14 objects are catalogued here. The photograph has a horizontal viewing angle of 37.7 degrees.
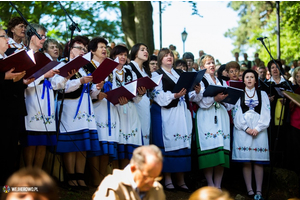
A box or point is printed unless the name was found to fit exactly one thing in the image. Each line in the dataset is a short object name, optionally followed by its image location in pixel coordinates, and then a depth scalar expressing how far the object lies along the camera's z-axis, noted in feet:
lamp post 52.60
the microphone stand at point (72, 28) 17.45
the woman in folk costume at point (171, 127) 22.12
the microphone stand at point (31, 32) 17.14
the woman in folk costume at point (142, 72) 22.09
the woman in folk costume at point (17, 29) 19.53
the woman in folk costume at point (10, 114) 15.70
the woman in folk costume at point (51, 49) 20.13
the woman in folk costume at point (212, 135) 22.54
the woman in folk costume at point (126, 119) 20.90
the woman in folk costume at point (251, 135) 23.36
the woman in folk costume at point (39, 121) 17.58
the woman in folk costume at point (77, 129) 19.04
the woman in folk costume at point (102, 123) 19.94
